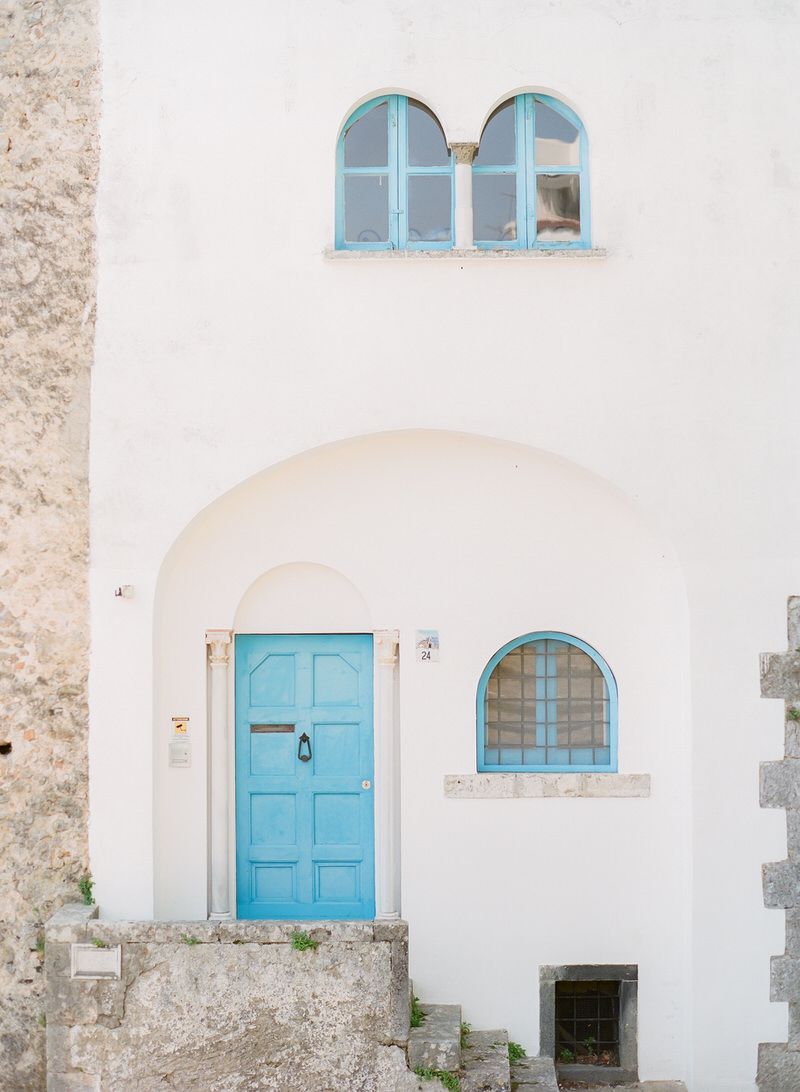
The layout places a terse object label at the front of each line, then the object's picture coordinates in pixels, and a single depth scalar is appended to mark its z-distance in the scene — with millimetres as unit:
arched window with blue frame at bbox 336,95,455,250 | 6535
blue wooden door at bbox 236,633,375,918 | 6816
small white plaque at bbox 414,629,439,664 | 6637
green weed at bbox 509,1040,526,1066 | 6469
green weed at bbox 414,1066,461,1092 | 5719
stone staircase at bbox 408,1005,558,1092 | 5766
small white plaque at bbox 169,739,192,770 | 6625
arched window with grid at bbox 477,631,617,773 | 6805
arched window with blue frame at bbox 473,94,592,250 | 6535
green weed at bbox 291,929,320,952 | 5797
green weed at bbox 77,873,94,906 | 6277
